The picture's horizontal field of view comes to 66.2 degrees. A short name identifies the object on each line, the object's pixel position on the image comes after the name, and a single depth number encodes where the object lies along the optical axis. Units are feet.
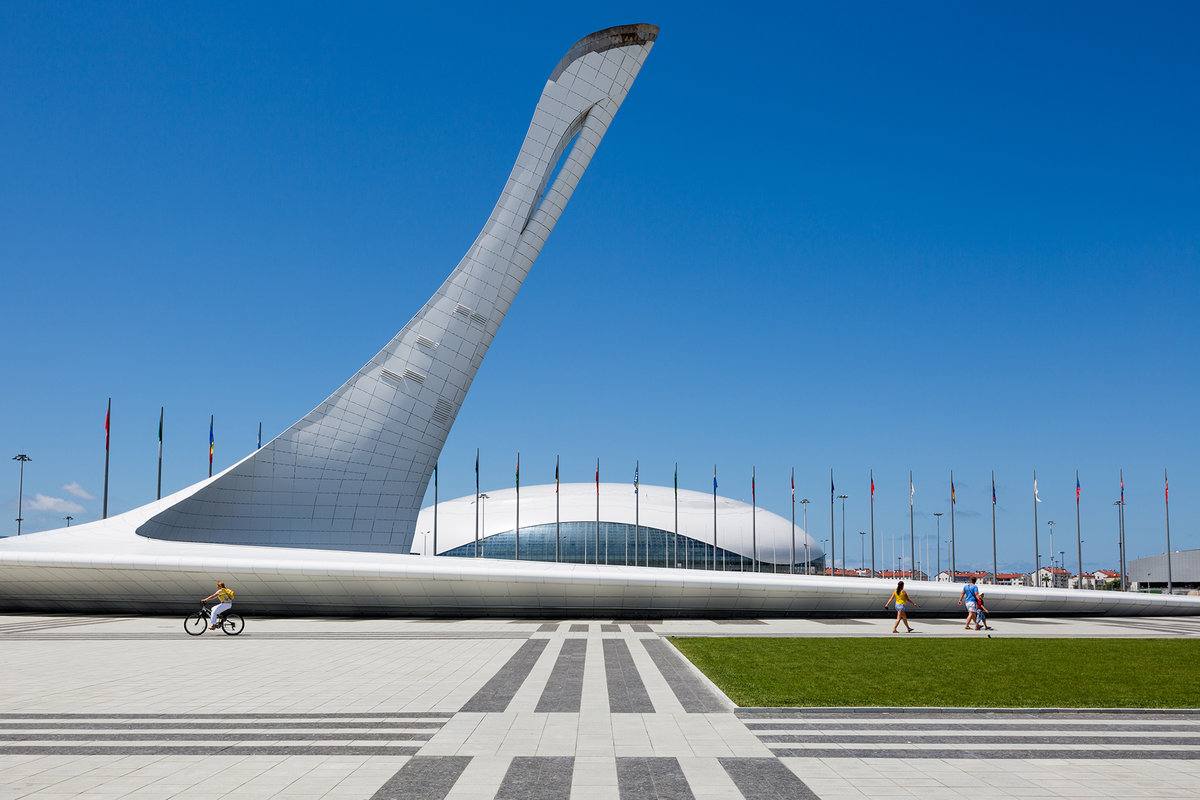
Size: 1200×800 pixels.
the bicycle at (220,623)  65.31
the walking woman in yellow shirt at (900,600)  68.13
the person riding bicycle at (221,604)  65.41
